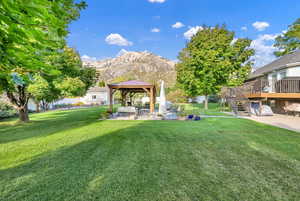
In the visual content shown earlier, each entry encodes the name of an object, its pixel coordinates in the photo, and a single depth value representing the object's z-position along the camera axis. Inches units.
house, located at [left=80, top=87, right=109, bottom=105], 1418.4
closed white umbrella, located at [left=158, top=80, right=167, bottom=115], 443.5
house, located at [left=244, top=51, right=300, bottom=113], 401.4
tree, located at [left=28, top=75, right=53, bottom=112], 317.3
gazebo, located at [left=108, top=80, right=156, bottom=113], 430.3
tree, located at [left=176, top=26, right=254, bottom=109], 589.9
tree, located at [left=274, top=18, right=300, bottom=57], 863.7
